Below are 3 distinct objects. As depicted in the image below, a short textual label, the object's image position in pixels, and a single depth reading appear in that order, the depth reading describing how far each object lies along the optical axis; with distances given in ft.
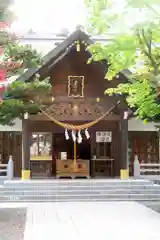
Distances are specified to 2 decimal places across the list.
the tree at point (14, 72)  32.30
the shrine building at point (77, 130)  58.70
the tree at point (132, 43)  26.96
